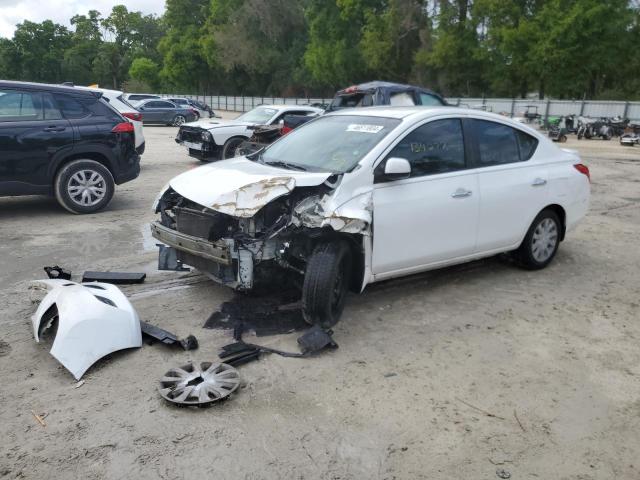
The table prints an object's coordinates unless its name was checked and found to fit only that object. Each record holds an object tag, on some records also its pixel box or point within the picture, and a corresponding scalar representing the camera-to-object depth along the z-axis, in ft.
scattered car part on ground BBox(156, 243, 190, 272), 16.07
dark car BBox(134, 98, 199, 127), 91.97
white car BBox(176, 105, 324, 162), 42.73
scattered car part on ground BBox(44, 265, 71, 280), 16.58
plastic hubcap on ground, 11.23
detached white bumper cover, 12.25
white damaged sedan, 13.96
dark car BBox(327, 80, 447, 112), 39.72
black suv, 24.56
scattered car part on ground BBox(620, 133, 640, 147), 73.51
